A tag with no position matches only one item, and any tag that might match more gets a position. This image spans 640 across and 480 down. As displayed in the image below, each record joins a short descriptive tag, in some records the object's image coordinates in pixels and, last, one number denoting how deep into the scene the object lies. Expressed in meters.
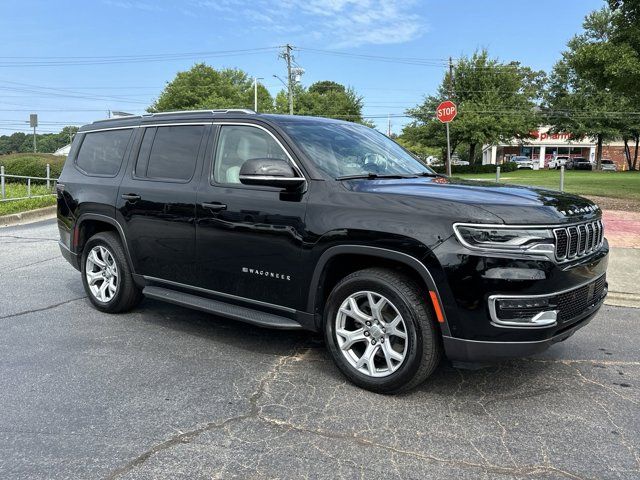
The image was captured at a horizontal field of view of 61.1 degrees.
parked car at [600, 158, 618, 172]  61.78
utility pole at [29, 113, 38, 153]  30.16
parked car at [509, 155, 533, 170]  67.88
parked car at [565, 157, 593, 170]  61.97
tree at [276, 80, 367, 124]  57.11
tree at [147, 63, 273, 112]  54.19
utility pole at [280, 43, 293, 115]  48.84
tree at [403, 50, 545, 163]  46.81
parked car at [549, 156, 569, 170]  65.22
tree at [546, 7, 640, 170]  53.03
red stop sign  12.91
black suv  3.23
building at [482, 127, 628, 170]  78.00
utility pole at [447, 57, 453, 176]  47.83
